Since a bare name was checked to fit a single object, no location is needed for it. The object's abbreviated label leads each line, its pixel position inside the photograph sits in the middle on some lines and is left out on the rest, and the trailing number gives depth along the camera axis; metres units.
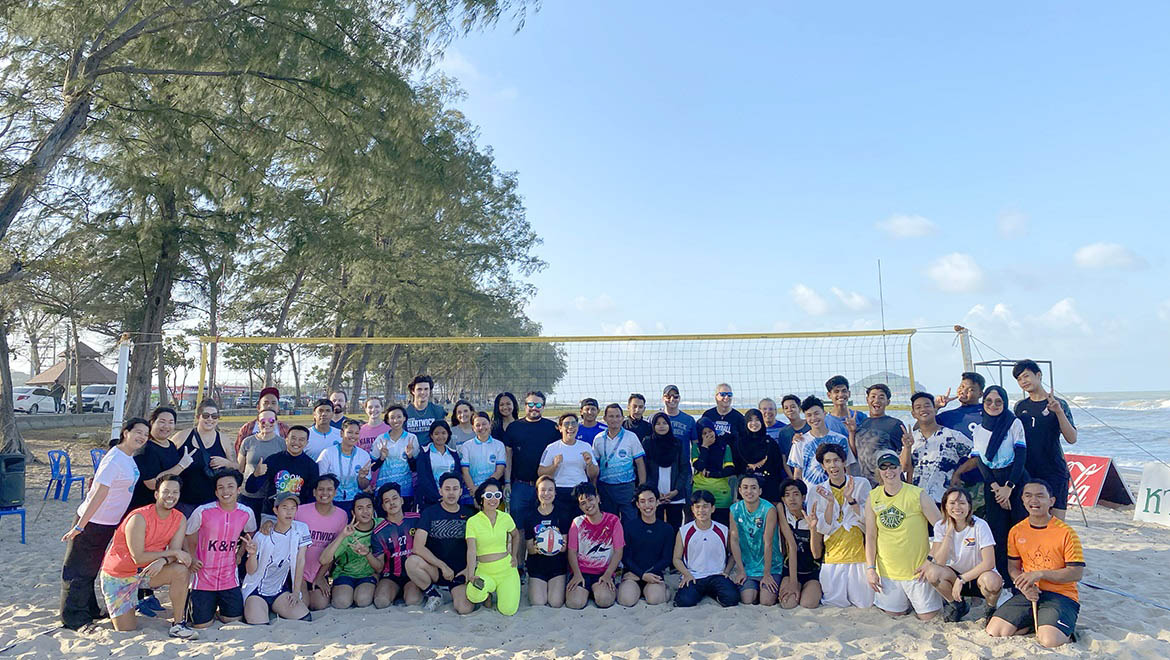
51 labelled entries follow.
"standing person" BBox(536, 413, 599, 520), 5.16
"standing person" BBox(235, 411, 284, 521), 4.95
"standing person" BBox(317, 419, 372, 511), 4.99
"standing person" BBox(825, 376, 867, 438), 5.38
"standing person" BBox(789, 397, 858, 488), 5.04
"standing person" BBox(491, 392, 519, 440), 5.70
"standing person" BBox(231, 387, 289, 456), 5.27
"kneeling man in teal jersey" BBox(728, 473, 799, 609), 4.71
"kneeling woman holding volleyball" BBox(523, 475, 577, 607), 4.80
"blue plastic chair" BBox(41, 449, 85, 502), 8.34
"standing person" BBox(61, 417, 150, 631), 4.18
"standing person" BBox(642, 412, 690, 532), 5.45
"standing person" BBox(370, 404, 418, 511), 5.18
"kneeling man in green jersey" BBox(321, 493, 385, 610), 4.70
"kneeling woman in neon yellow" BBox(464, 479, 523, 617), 4.59
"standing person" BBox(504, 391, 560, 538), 5.34
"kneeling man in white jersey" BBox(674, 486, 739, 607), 4.72
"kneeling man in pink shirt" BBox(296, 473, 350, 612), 4.69
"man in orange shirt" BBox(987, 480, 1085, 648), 3.83
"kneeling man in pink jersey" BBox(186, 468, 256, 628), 4.30
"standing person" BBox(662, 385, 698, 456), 5.64
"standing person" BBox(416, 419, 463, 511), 5.12
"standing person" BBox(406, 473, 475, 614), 4.75
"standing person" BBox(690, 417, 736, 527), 5.43
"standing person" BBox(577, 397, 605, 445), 5.37
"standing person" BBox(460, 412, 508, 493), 5.22
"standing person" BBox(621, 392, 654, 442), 5.58
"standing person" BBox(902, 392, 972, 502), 4.60
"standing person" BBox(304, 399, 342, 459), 5.26
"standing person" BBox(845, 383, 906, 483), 4.90
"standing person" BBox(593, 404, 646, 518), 5.34
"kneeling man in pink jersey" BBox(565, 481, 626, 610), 4.81
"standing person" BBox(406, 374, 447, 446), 5.66
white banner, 7.58
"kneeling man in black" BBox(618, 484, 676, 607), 4.93
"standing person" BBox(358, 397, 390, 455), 5.38
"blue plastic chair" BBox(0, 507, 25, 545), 6.09
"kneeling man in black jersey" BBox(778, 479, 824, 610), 4.61
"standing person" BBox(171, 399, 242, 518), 4.63
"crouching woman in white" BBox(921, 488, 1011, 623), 4.12
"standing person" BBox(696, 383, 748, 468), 5.47
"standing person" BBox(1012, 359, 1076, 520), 4.48
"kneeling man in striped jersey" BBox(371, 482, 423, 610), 4.78
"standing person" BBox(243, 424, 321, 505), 4.82
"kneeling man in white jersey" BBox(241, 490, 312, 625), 4.41
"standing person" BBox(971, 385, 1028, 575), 4.43
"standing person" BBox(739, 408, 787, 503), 5.33
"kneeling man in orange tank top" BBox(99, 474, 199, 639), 4.12
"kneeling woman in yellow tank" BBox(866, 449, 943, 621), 4.33
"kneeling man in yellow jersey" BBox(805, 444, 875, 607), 4.56
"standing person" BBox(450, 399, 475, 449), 5.42
